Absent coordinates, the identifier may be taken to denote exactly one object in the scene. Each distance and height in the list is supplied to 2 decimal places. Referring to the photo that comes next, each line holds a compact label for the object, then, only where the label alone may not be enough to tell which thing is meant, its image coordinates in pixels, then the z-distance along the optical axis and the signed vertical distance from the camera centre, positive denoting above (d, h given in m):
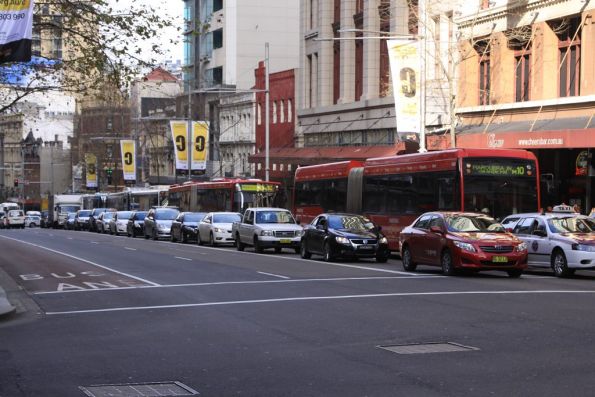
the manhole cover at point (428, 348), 12.30 -1.98
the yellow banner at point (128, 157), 74.56 +1.92
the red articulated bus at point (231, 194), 52.45 -0.55
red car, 23.56 -1.40
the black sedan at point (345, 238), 31.16 -1.65
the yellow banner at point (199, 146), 60.12 +2.24
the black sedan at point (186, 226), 49.09 -2.01
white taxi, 24.66 -1.35
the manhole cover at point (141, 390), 9.83 -2.01
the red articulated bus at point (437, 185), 30.19 -0.01
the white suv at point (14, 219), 100.38 -3.48
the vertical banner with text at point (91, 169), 90.25 +1.33
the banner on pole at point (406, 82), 41.38 +4.25
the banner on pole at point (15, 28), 17.53 +2.63
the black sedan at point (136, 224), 61.22 -2.39
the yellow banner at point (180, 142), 59.34 +2.45
